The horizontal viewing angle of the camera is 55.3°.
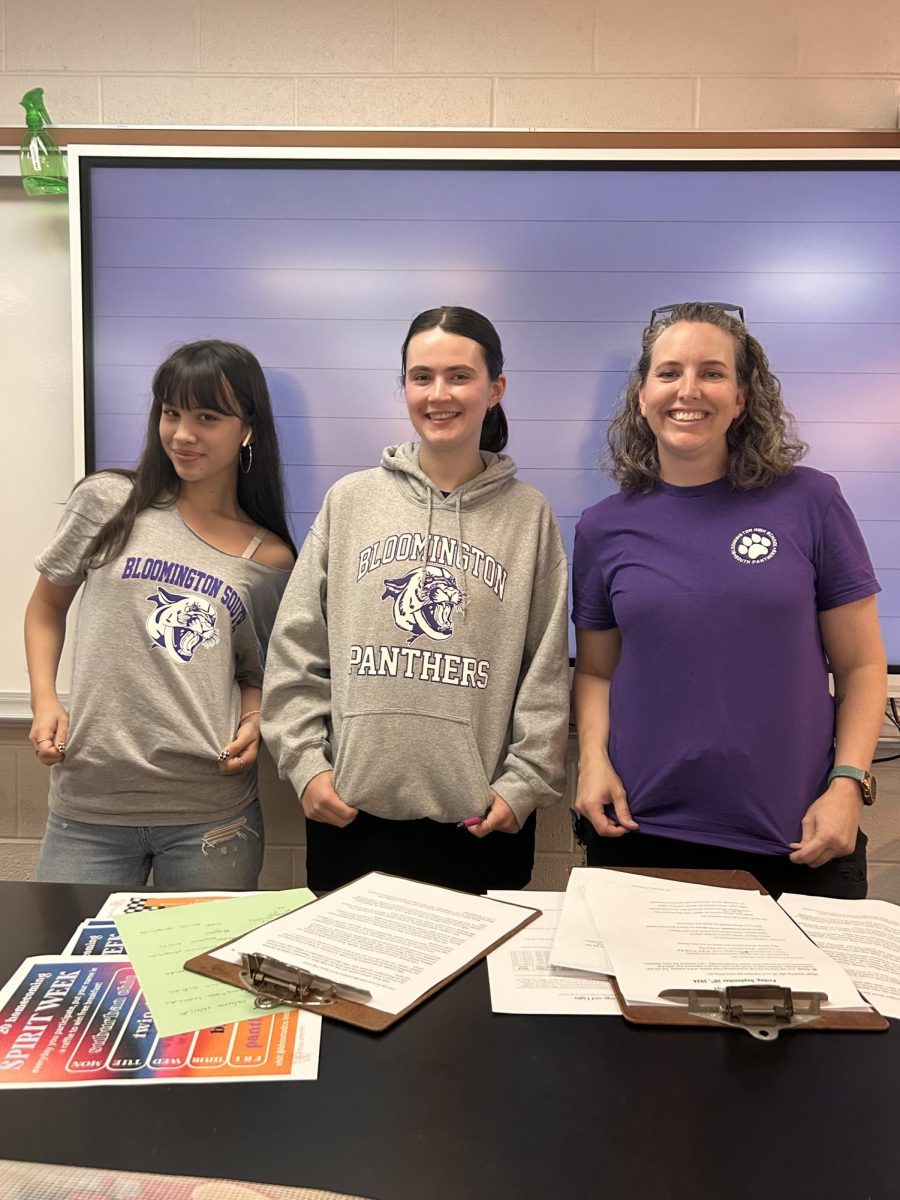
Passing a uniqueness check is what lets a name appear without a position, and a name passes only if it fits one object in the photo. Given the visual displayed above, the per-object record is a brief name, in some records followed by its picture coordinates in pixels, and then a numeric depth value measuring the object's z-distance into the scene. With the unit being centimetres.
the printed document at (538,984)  82
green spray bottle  199
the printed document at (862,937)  86
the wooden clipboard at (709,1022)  79
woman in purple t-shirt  137
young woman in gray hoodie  147
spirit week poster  71
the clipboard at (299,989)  78
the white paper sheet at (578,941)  88
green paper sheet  79
